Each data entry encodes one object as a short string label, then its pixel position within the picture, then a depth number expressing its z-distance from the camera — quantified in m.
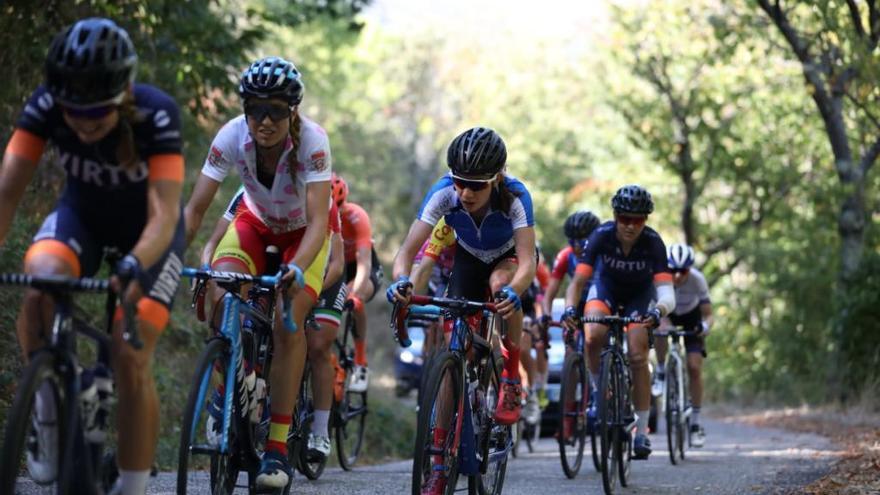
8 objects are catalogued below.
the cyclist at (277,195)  14.45
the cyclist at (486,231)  16.95
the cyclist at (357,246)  22.48
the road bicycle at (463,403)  15.32
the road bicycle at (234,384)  13.03
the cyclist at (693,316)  31.02
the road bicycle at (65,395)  10.88
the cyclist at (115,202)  11.24
